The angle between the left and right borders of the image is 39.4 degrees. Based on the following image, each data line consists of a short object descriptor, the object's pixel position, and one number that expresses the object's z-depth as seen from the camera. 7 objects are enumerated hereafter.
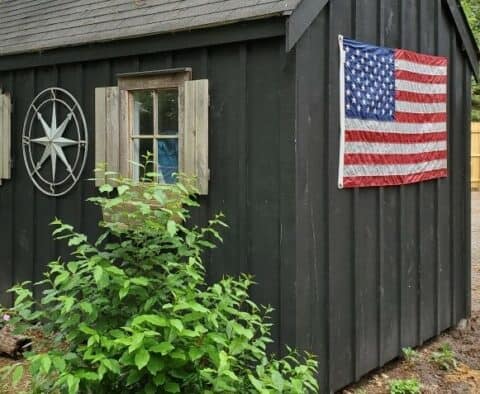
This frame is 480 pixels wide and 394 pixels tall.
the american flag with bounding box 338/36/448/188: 5.09
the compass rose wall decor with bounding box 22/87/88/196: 6.07
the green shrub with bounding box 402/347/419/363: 5.86
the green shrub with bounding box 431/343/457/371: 5.79
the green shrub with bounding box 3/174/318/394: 3.03
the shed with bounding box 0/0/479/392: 4.64
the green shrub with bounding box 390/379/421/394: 5.13
